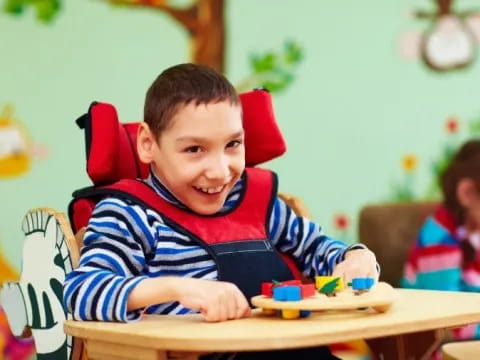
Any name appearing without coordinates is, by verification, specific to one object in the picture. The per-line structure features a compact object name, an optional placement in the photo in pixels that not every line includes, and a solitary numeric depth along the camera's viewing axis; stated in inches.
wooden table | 71.5
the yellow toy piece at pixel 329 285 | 78.5
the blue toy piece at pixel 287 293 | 76.5
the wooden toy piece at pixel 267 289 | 78.5
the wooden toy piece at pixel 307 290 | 77.7
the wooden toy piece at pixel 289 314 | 76.9
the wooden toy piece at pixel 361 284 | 79.7
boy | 82.1
